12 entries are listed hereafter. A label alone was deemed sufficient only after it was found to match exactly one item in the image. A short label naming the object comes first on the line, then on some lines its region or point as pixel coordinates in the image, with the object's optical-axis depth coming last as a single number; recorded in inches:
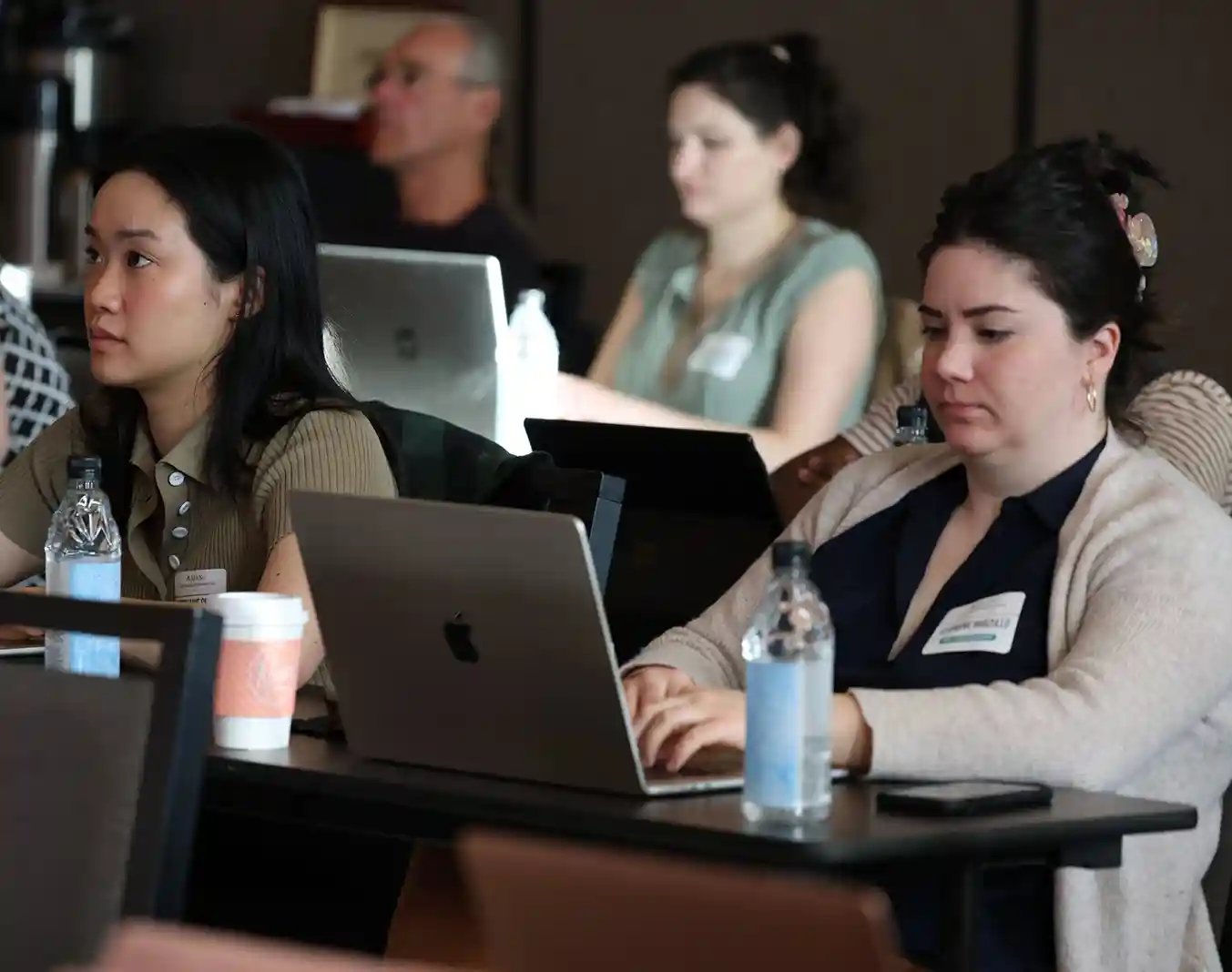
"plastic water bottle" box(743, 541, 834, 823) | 133.3
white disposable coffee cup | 153.0
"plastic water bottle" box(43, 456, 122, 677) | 166.1
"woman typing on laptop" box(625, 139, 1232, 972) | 151.6
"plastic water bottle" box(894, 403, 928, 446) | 224.7
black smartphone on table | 135.4
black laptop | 210.1
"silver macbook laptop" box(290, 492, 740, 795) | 139.3
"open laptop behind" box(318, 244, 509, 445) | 281.3
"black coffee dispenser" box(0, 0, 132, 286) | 549.6
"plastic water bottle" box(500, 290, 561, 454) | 289.6
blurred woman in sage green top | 323.0
